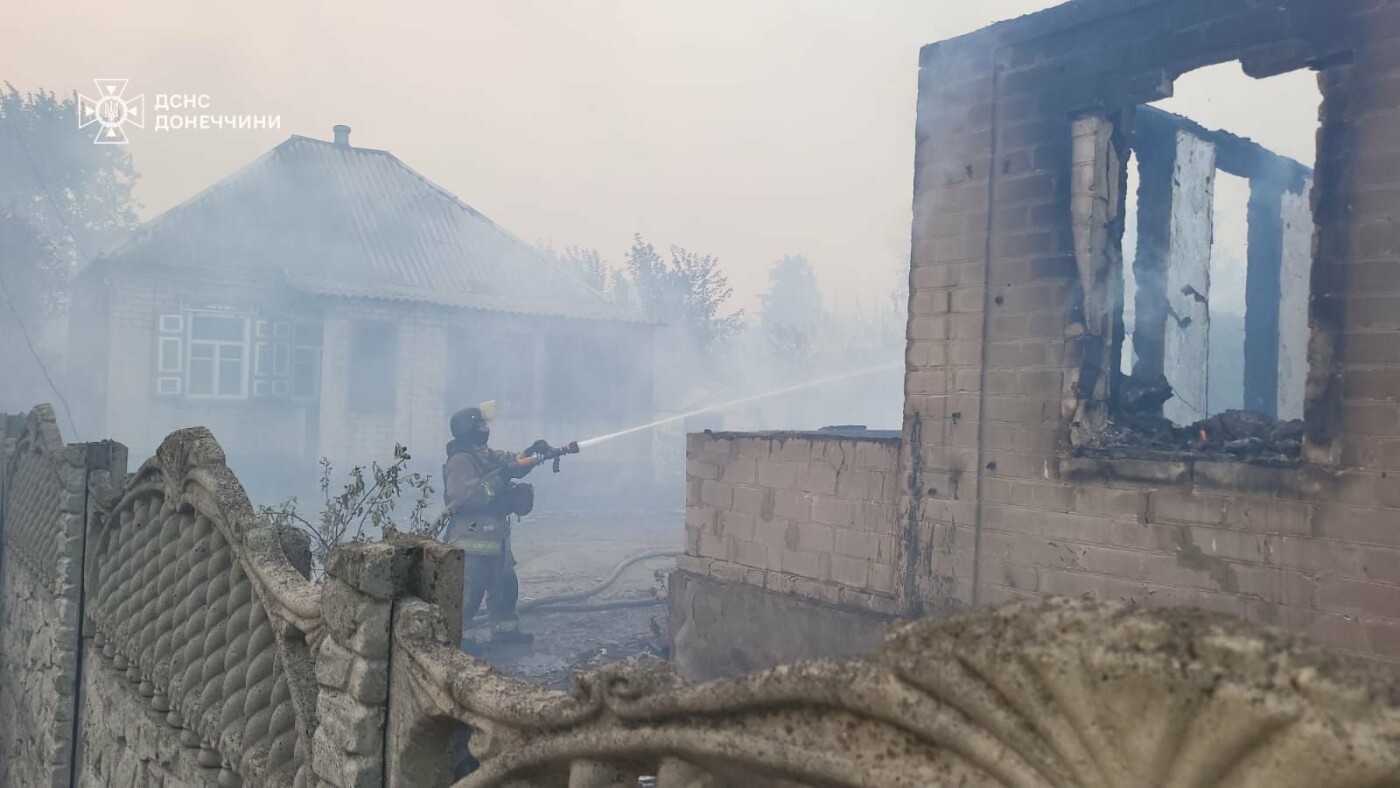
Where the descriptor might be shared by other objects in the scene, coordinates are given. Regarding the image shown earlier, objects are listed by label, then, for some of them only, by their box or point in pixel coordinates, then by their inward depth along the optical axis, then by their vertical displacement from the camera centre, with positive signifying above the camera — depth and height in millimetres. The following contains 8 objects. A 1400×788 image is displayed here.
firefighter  9109 -1220
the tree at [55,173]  25844 +5501
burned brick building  4699 +15
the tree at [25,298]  22531 +1736
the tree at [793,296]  67000 +7134
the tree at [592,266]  44841 +5676
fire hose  10289 -2280
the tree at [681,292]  34656 +3617
